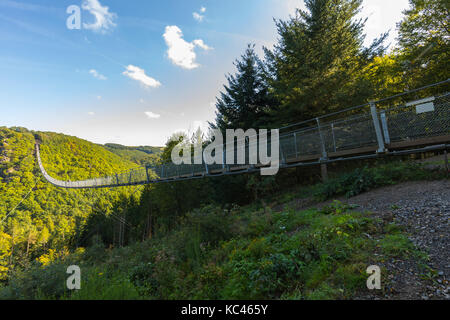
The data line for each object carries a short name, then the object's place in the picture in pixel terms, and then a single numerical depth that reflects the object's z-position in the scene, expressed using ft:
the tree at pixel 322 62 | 27.71
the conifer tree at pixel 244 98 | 43.65
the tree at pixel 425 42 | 32.22
